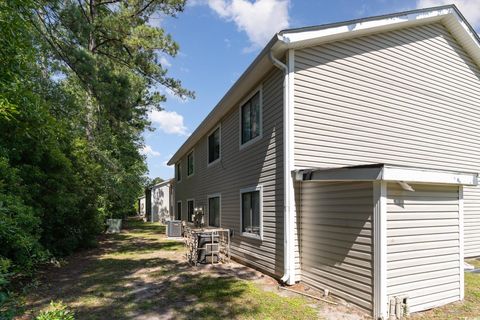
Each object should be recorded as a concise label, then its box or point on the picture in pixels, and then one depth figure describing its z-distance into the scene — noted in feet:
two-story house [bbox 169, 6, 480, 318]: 15.07
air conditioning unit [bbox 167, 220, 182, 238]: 50.15
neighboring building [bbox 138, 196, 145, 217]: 132.75
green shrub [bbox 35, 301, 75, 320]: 6.20
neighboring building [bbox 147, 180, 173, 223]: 94.43
